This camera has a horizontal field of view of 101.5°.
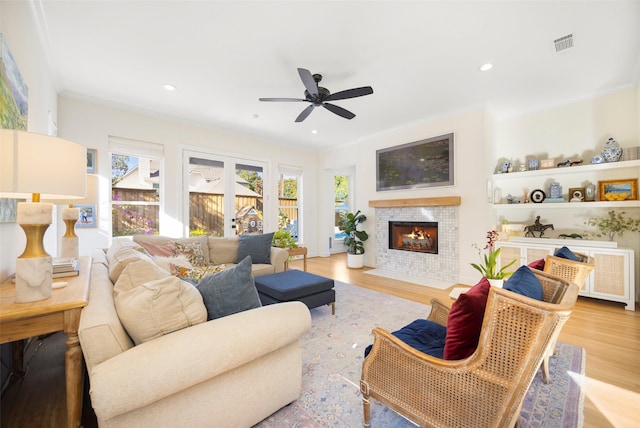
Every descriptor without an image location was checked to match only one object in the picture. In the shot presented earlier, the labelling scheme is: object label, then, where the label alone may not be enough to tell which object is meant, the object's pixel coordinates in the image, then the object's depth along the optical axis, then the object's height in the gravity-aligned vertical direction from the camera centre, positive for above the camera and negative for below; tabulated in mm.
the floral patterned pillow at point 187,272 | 2010 -460
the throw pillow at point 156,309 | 1050 -393
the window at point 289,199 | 5980 +357
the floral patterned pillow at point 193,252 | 3086 -446
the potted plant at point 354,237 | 5293 -482
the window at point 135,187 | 3881 +438
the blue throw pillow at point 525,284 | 1047 -298
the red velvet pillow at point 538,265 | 1650 -329
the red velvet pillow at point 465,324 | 1044 -452
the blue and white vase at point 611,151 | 3246 +775
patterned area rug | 1428 -1121
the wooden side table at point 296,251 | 3778 -540
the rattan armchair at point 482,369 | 837 -626
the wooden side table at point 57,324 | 980 -427
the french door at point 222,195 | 4617 +384
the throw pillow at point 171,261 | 2221 -447
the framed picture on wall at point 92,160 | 3590 +761
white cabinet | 2949 -670
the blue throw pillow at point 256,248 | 3494 -453
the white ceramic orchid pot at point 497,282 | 1866 -493
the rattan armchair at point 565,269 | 1497 -337
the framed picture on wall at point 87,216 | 3548 -10
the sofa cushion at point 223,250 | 3480 -478
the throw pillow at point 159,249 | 2938 -390
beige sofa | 916 -604
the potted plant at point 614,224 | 3247 -149
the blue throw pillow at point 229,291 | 1293 -389
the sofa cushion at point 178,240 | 3055 -313
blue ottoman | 2531 -750
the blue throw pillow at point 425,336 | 1409 -723
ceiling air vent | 2384 +1590
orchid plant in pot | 1890 -453
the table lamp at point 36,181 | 980 +136
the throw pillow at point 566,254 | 1700 -274
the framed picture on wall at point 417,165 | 4258 +874
